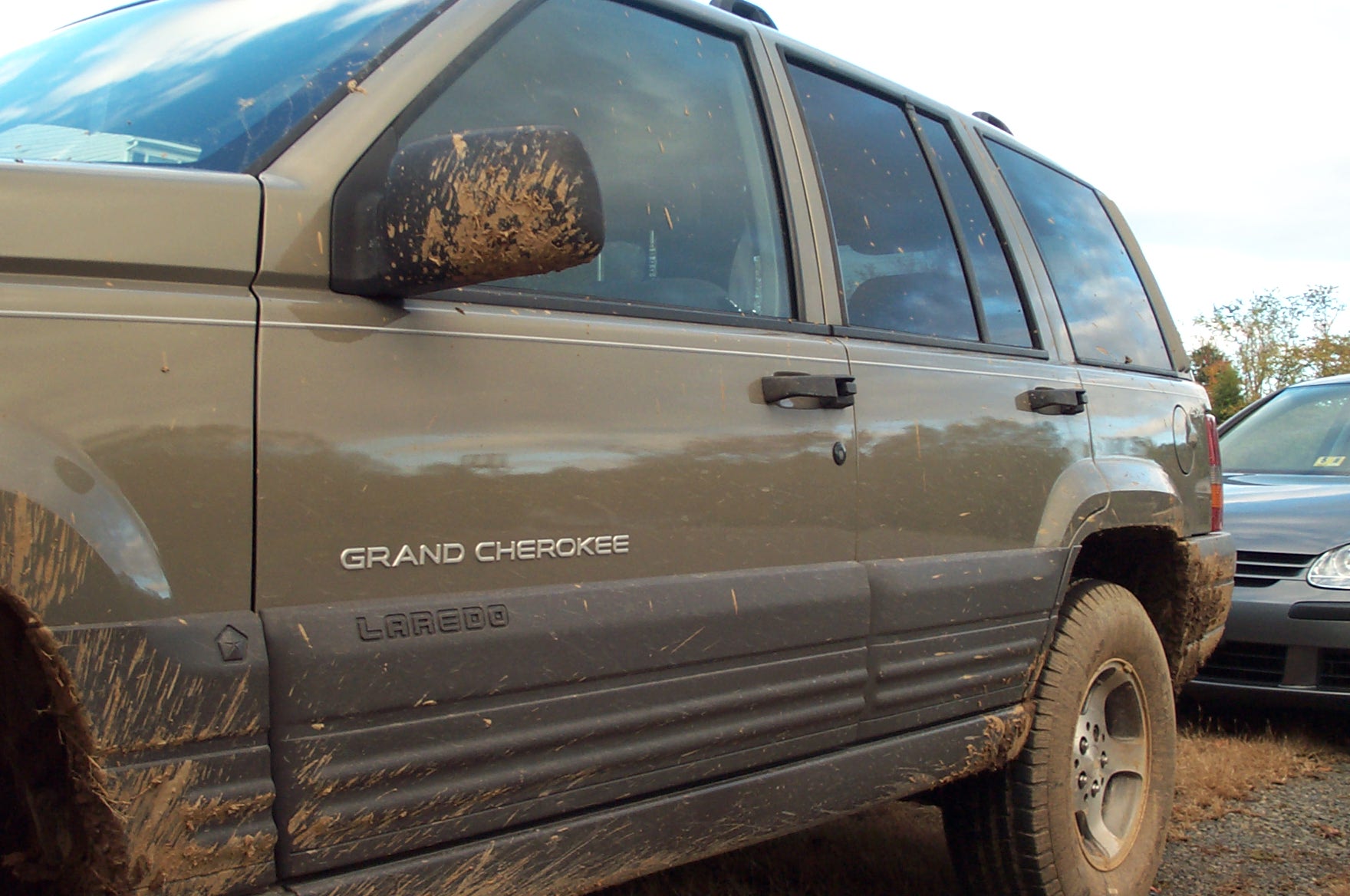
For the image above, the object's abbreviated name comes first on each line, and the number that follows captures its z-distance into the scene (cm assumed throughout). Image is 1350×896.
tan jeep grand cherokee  152
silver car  541
